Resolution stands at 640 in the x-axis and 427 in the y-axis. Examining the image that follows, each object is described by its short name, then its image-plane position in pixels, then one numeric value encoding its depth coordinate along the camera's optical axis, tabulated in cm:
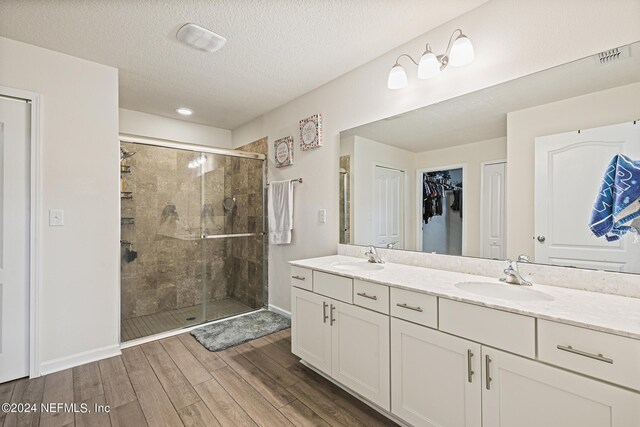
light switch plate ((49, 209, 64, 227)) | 213
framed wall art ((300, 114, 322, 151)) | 275
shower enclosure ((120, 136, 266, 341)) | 274
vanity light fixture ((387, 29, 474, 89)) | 166
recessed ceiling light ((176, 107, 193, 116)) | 340
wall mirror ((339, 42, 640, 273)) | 131
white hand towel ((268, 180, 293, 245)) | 309
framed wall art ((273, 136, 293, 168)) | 311
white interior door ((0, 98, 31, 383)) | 199
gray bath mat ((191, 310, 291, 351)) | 260
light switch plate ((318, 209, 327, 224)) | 276
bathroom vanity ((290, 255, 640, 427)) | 97
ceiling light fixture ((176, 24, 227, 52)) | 190
